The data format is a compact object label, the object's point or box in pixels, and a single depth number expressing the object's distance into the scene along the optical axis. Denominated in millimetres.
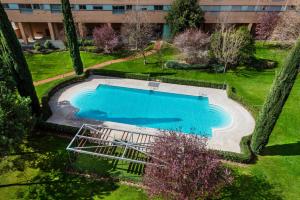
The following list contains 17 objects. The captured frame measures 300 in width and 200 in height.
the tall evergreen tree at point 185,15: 37156
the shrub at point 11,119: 14242
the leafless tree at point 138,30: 33800
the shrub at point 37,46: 39962
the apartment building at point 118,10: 40469
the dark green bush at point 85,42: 40828
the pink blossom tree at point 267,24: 38625
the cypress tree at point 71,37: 27328
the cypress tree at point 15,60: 18406
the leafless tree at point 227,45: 30094
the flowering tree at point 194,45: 31688
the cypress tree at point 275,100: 15648
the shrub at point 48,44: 40719
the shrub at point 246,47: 31067
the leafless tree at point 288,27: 33562
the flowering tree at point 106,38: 36644
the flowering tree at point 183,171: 11805
